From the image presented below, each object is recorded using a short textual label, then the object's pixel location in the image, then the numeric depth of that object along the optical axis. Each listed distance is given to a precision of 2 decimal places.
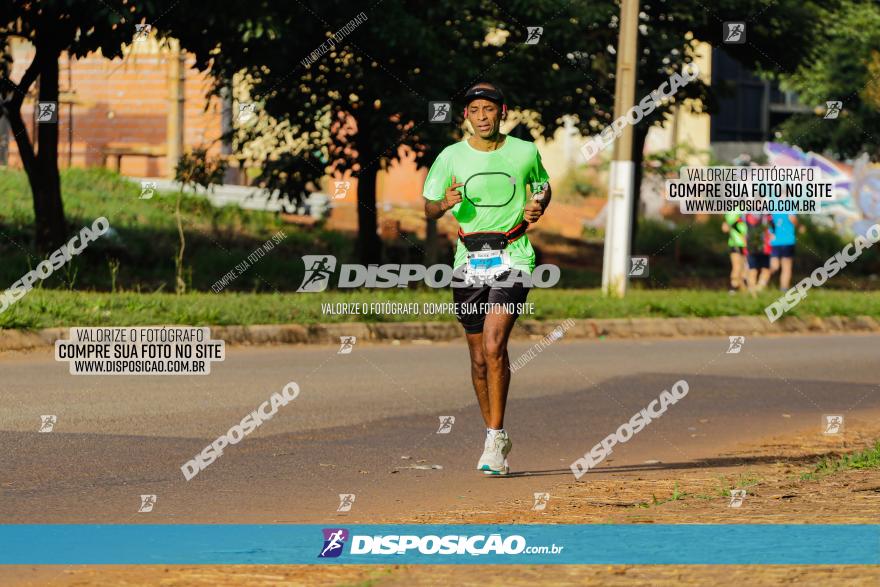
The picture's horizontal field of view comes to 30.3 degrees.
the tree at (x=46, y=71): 19.12
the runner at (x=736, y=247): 23.92
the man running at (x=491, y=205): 8.25
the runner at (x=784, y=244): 24.30
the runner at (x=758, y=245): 23.88
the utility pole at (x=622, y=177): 19.98
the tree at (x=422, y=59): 20.61
